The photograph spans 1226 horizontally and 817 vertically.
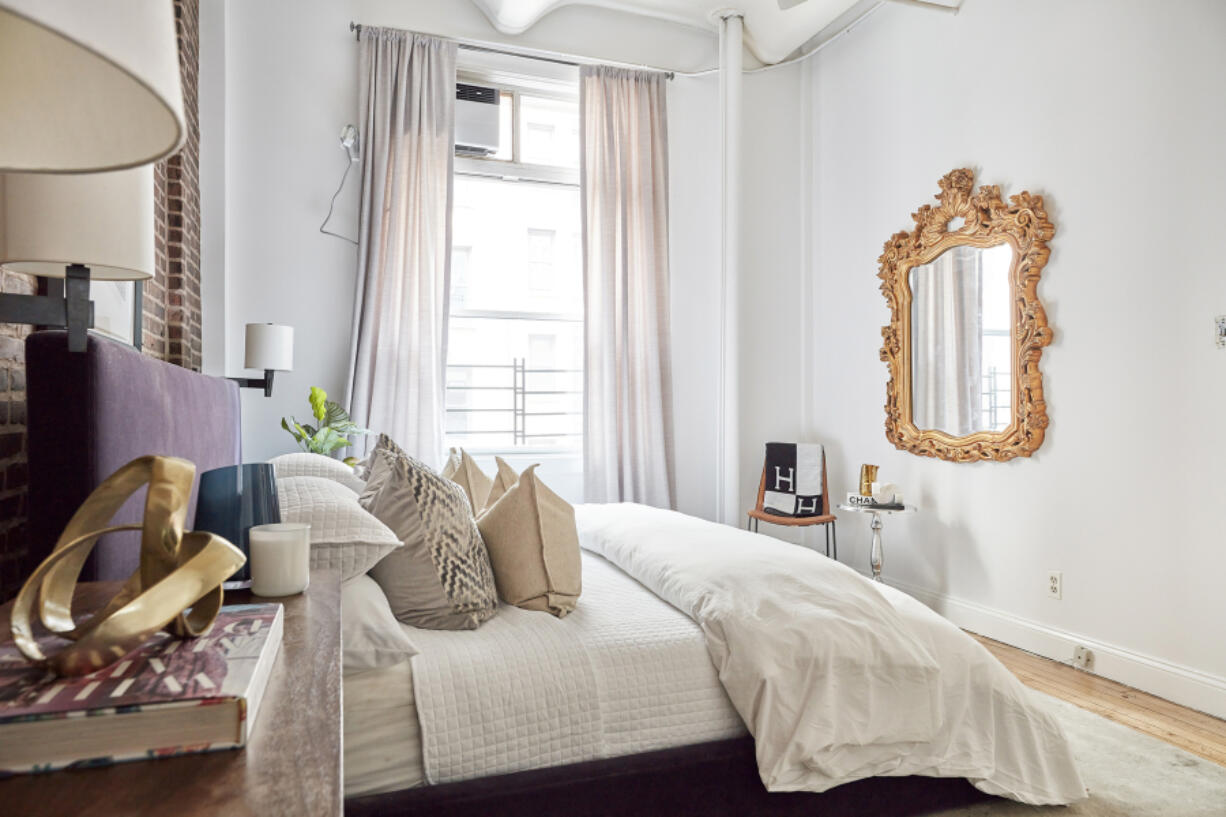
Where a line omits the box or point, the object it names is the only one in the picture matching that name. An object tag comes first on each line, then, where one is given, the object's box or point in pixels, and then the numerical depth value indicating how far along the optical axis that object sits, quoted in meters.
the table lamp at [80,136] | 0.43
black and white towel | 4.13
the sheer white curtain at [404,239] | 3.95
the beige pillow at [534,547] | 1.74
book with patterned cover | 0.52
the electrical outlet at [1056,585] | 3.11
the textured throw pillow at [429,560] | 1.63
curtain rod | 4.22
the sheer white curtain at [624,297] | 4.41
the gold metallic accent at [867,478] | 3.75
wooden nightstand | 0.48
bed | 1.36
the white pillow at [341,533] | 1.42
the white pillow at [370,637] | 1.38
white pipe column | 4.48
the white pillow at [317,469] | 2.35
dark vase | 1.18
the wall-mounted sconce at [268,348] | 3.23
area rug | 1.81
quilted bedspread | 1.42
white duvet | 1.54
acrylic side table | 3.64
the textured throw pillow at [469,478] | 2.37
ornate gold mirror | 3.22
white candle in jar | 1.04
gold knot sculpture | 0.60
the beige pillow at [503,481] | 2.13
